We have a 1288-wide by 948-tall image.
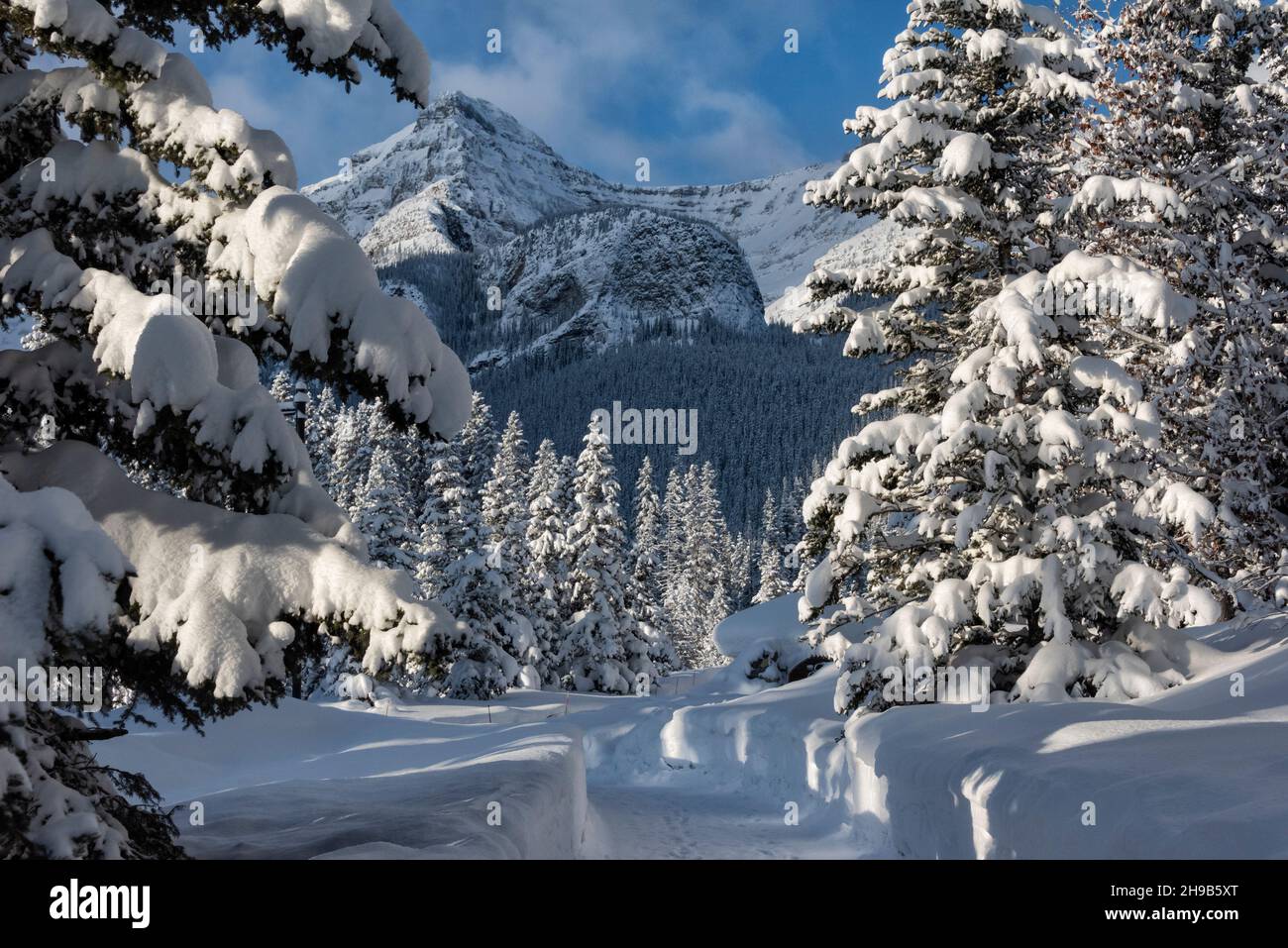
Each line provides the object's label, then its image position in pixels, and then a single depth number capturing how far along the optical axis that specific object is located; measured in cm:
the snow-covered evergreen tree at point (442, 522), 3497
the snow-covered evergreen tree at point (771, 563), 6650
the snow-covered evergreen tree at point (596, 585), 3866
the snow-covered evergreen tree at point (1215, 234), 1465
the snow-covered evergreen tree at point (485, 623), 3238
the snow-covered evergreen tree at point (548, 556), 3903
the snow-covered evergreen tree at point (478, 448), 4081
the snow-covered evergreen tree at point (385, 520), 3403
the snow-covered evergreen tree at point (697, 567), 7375
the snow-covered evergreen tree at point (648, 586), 4413
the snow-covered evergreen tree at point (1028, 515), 1102
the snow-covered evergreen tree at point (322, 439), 4922
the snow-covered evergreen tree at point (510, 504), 3627
